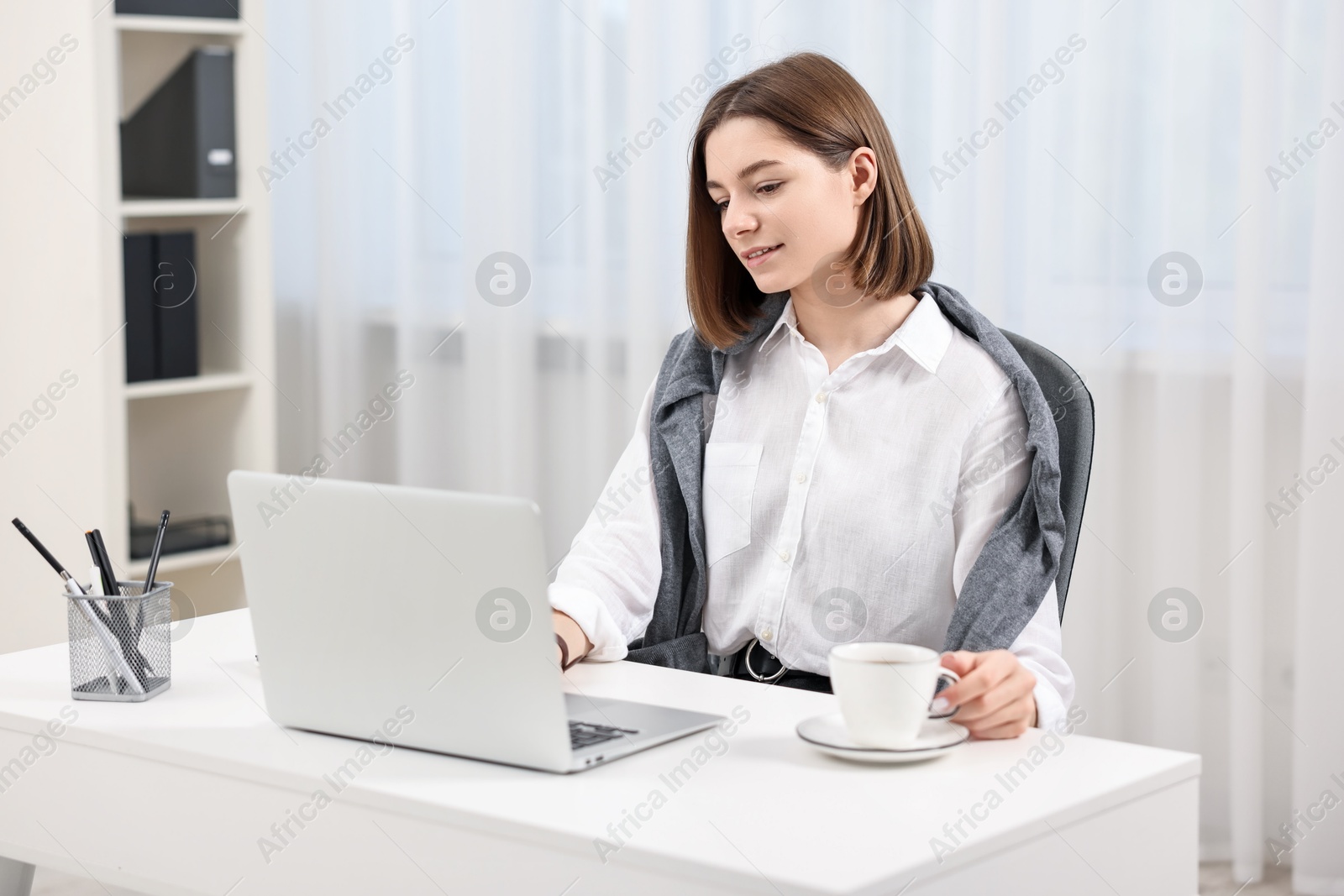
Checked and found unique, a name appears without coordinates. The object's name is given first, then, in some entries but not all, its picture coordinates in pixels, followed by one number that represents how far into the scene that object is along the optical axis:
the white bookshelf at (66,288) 5.00
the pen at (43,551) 2.97
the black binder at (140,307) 5.35
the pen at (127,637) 2.95
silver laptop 2.70
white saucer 2.73
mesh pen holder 2.94
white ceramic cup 2.73
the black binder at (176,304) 5.50
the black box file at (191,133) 5.49
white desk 2.58
